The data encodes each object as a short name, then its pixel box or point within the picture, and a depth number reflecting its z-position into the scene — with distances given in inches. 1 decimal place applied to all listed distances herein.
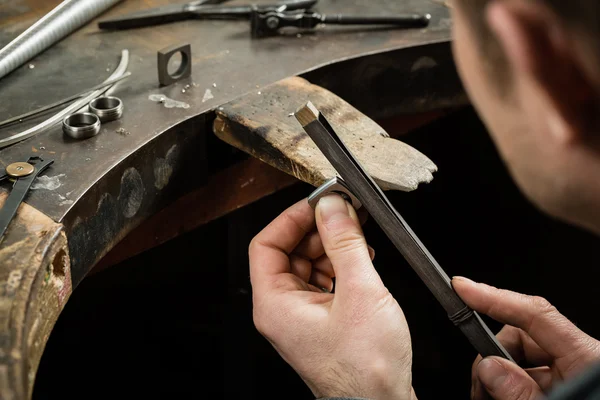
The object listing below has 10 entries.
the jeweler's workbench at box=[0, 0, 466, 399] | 31.2
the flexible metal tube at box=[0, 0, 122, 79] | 44.6
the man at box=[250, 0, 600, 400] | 17.2
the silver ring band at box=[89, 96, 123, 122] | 39.8
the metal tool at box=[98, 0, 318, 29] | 52.4
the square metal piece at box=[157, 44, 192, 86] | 43.5
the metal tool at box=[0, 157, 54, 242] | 31.2
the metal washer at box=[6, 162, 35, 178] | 33.9
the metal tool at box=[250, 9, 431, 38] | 51.9
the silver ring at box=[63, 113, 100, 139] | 37.9
